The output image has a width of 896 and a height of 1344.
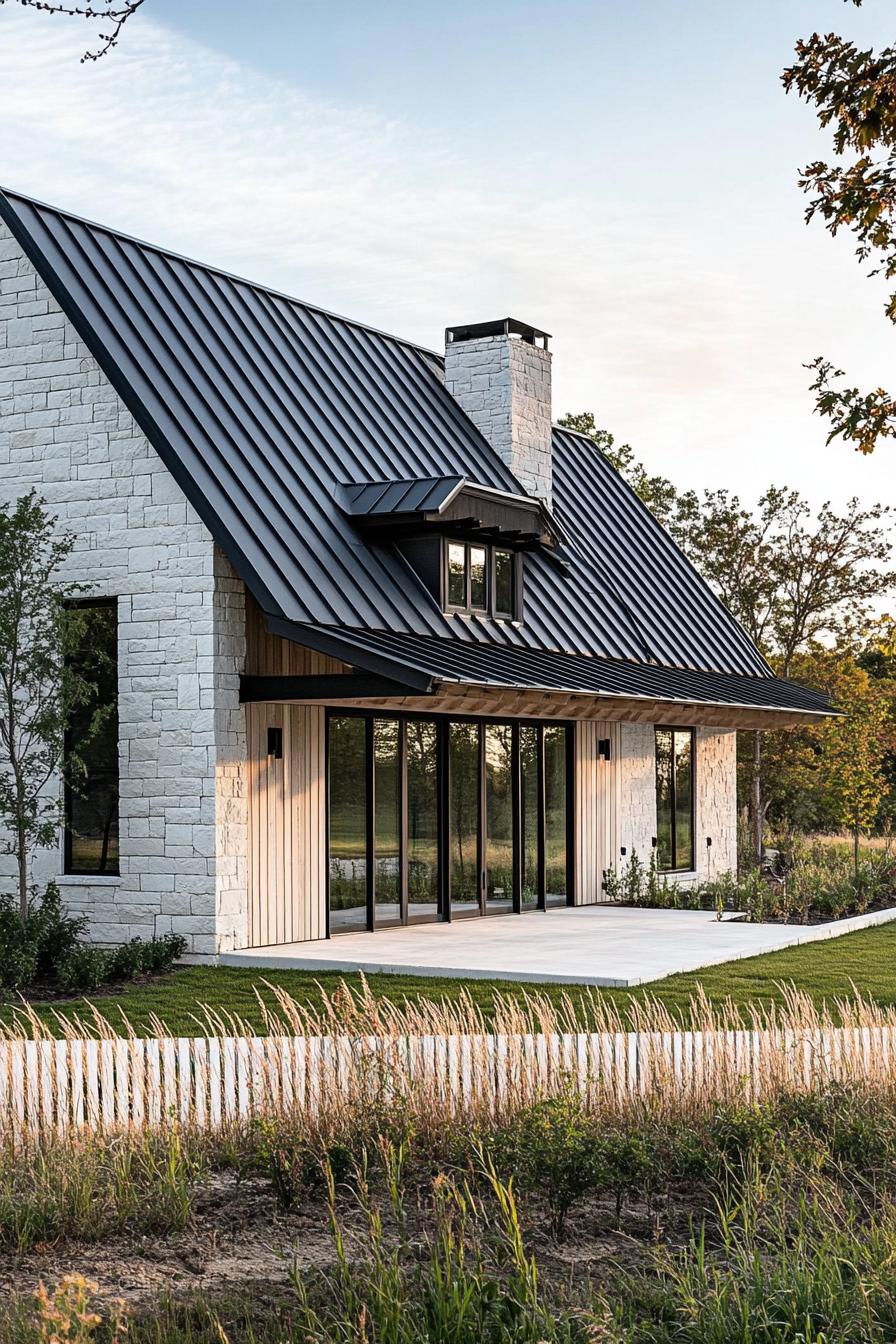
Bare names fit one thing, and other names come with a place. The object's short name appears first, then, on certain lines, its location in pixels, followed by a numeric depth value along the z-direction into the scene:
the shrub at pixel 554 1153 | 6.81
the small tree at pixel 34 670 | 15.52
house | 15.93
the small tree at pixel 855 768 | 25.98
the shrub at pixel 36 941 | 14.14
